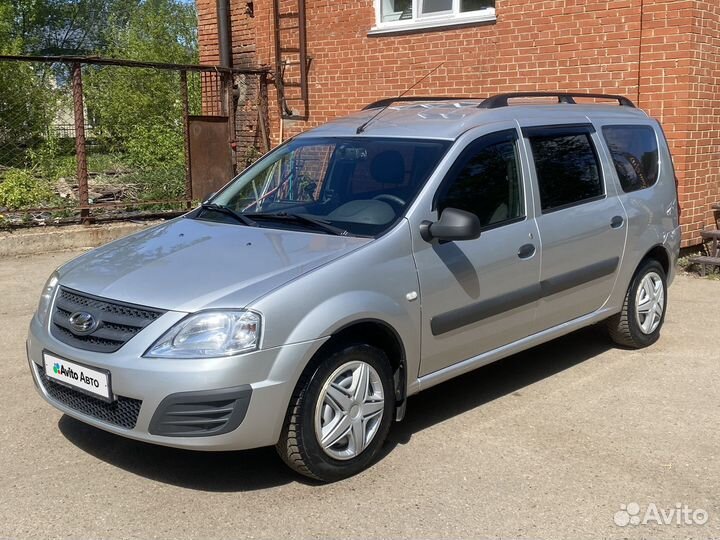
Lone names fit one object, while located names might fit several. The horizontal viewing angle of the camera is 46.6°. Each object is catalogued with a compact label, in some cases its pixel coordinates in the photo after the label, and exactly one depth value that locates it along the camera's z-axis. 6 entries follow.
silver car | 3.64
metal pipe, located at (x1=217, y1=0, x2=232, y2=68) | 12.83
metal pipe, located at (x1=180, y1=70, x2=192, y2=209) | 11.20
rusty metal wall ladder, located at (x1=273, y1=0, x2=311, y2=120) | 11.81
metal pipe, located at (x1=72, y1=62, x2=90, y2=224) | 10.12
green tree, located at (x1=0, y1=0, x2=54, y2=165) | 13.56
